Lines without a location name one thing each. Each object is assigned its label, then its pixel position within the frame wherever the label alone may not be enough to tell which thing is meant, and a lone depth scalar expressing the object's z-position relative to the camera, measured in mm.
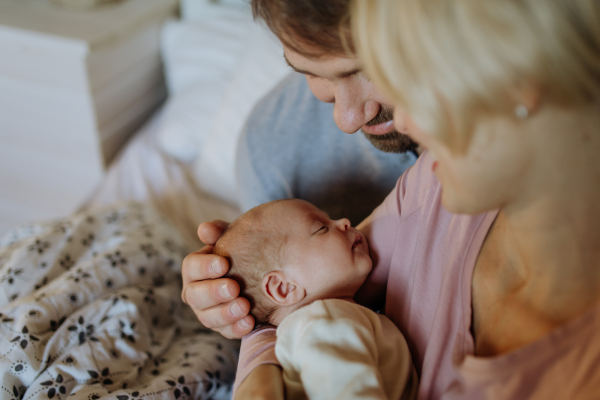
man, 670
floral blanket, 959
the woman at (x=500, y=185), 461
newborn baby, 719
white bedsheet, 1702
